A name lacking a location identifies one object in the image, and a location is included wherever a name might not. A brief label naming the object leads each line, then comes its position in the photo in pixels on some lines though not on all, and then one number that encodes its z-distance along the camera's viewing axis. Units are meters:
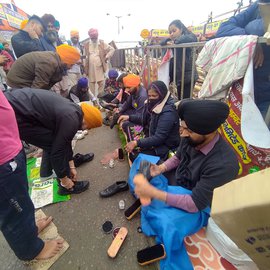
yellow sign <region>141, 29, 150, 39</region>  5.41
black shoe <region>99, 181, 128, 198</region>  2.29
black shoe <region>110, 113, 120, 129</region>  3.75
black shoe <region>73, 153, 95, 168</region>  2.93
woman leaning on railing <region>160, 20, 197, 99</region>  2.74
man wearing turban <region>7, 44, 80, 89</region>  2.46
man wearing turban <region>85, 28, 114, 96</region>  5.43
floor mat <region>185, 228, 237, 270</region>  1.36
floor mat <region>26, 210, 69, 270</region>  1.61
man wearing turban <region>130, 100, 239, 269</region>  1.29
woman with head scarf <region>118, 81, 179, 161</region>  2.26
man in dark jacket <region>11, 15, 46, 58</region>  3.00
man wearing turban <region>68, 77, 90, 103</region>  4.12
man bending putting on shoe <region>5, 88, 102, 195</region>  1.72
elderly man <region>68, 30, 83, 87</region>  5.20
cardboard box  0.47
